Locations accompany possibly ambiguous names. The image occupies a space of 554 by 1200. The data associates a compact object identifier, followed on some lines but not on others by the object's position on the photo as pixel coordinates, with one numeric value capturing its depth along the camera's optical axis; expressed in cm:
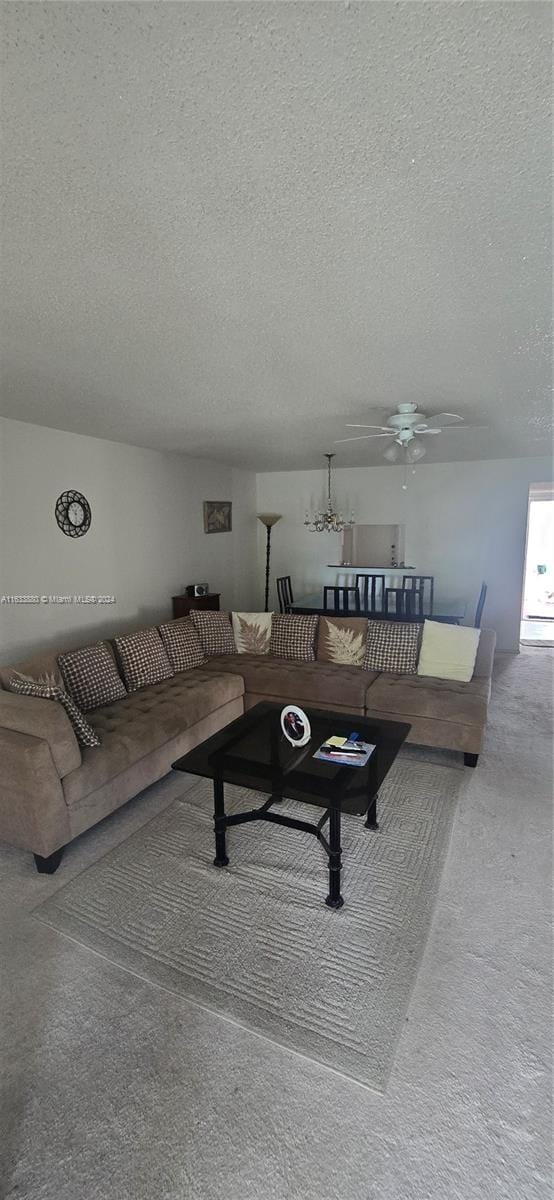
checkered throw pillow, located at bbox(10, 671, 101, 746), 249
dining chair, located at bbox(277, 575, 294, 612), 601
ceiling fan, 301
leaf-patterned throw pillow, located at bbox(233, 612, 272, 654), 436
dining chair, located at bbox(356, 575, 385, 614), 549
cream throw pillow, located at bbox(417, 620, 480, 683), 362
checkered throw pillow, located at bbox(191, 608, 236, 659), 432
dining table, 484
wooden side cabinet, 504
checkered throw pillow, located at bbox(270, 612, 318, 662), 419
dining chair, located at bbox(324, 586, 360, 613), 532
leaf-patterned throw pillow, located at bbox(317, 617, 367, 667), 402
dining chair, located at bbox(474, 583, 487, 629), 533
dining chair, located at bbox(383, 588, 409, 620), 507
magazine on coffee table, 222
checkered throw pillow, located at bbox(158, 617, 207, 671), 391
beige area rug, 156
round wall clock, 382
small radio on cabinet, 519
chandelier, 593
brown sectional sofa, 216
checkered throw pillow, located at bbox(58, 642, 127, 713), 312
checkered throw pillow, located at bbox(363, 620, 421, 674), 381
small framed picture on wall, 577
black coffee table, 201
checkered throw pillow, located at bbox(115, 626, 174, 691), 351
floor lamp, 666
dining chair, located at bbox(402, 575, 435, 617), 508
